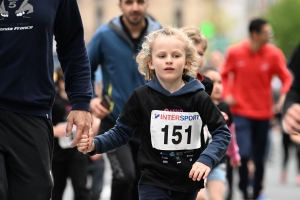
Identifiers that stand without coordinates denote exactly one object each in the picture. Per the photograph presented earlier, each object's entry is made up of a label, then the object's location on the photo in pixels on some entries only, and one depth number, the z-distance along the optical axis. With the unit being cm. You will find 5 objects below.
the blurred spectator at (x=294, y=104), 809
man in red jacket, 1949
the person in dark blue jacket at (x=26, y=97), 828
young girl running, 998
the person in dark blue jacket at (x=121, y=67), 1284
